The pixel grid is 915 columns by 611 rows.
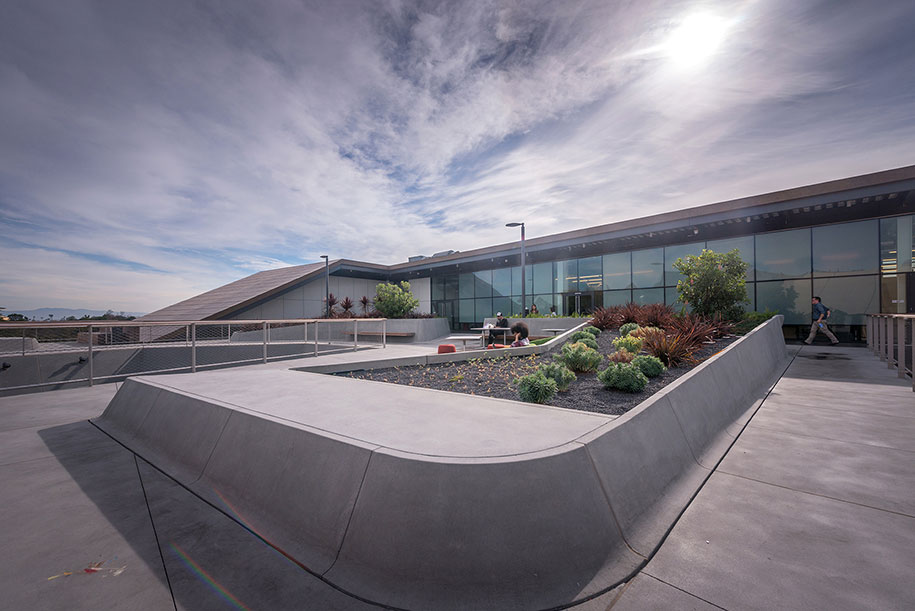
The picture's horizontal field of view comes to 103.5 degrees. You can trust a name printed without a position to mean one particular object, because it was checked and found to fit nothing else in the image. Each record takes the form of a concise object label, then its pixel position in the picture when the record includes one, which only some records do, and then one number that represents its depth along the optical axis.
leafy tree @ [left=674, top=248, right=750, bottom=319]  11.79
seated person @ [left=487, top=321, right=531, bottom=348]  13.64
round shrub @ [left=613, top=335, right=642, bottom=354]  7.54
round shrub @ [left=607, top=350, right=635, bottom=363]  6.37
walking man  13.55
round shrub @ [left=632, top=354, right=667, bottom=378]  5.68
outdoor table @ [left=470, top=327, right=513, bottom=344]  12.26
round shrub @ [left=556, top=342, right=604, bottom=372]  6.23
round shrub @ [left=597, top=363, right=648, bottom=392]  4.98
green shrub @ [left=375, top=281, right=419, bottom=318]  21.88
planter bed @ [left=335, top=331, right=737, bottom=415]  4.69
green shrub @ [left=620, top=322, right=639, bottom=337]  9.93
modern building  13.81
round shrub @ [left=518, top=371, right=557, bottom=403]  4.59
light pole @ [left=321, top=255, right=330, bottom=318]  24.45
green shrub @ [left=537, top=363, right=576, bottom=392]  5.18
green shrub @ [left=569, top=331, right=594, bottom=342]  9.59
